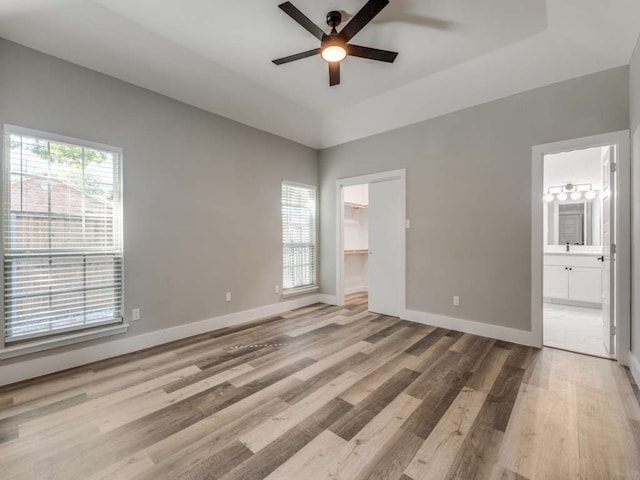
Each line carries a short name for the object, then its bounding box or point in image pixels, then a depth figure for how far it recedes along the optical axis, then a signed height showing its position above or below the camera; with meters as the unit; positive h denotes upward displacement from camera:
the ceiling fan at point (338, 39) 1.93 +1.57
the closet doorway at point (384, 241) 4.20 -0.03
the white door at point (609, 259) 2.81 -0.21
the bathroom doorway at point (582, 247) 2.68 -0.13
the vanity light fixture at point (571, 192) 5.11 +0.87
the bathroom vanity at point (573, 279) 4.59 -0.70
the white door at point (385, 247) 4.26 -0.13
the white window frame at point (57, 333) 2.32 -0.80
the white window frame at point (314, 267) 4.62 -0.50
